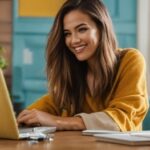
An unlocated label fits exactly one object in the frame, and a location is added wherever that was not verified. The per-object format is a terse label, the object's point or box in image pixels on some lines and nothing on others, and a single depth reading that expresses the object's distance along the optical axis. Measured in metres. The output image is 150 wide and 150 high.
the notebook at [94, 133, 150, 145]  1.38
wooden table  1.35
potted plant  3.22
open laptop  1.45
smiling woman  2.09
